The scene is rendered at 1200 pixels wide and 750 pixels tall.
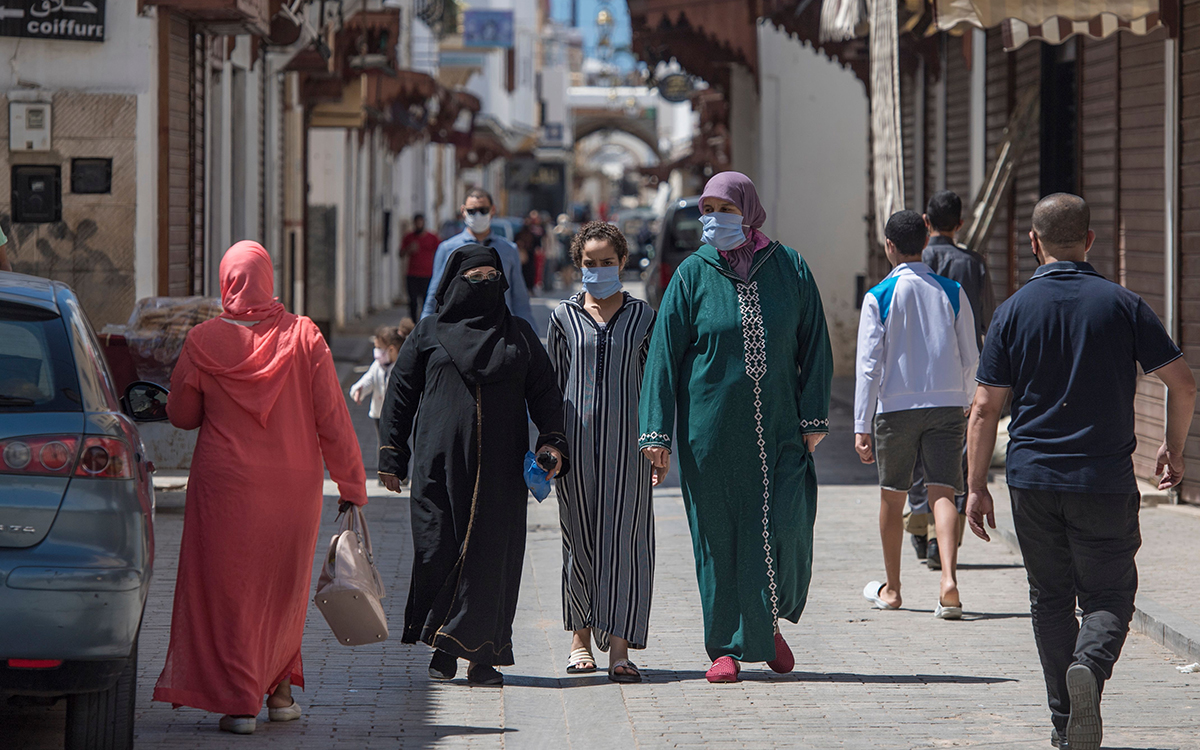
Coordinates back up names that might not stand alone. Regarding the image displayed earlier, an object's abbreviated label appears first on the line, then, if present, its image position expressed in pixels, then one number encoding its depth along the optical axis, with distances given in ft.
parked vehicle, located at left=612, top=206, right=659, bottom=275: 317.24
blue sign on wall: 321.32
